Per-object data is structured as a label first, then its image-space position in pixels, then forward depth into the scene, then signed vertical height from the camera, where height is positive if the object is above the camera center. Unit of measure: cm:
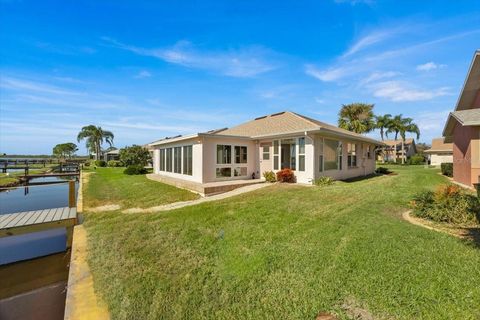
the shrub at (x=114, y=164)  4106 -86
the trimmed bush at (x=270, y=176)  1316 -99
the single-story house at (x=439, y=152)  3394 +104
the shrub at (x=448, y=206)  579 -126
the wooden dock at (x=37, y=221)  626 -179
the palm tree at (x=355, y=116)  3362 +653
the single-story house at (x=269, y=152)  1222 +40
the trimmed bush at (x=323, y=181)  1178 -114
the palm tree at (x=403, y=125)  4075 +604
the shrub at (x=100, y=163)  4109 -68
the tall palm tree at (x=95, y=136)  5322 +551
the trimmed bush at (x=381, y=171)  2025 -107
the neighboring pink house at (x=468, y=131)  1027 +145
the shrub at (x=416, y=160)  3736 -16
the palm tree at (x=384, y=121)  4153 +691
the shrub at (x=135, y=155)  2933 +54
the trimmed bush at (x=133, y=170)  2348 -110
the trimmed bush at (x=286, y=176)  1255 -92
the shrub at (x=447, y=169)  1625 -73
